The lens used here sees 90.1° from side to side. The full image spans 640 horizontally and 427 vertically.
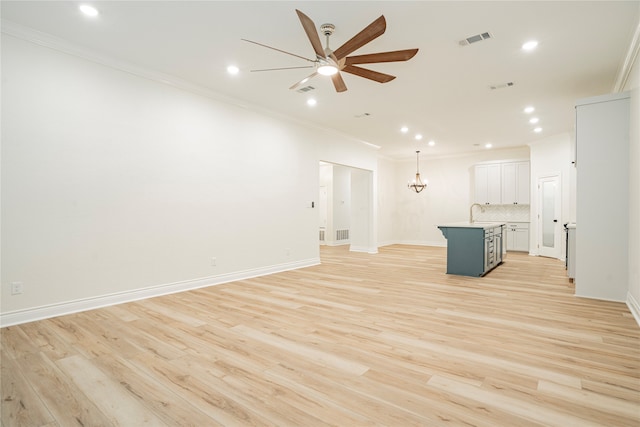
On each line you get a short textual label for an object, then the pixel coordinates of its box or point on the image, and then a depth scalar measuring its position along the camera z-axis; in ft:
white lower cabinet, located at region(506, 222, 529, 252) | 29.99
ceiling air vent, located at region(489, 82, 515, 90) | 15.96
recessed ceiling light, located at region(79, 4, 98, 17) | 9.88
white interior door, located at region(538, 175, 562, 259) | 26.13
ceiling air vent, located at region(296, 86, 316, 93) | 16.22
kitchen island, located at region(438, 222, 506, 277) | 18.40
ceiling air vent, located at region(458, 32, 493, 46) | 11.48
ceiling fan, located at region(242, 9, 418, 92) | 8.84
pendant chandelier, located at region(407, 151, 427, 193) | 33.49
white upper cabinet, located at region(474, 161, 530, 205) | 29.96
